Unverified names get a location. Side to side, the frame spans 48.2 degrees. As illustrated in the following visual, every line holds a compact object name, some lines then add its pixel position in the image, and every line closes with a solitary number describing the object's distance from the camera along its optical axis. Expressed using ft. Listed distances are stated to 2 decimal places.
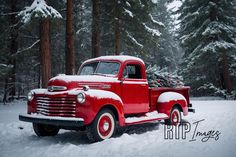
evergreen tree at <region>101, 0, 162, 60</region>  56.85
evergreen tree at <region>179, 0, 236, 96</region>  65.05
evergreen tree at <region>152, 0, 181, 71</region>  123.54
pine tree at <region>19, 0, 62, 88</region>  35.04
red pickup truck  20.93
